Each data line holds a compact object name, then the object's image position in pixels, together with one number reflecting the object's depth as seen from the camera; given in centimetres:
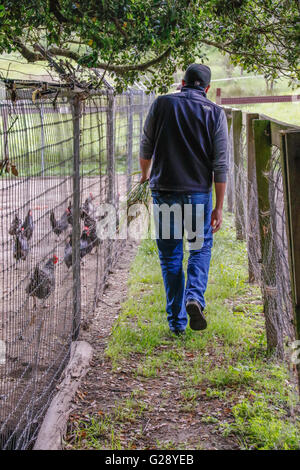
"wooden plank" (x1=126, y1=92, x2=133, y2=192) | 804
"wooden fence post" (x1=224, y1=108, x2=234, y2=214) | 877
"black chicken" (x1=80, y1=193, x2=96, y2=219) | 606
